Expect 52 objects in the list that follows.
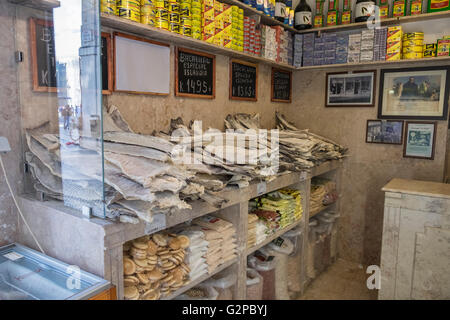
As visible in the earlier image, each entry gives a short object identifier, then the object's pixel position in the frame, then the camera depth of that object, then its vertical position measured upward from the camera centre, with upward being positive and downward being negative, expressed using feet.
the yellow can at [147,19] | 6.23 +1.68
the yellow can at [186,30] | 6.97 +1.67
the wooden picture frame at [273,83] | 11.36 +0.96
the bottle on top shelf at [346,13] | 10.99 +3.28
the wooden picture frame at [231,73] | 9.38 +1.06
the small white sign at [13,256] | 4.59 -2.03
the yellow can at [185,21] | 6.96 +1.86
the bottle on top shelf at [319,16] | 11.48 +3.32
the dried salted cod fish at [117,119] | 6.05 -0.17
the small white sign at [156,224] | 4.43 -1.52
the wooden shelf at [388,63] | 9.77 +1.61
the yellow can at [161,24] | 6.43 +1.66
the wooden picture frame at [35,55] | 5.11 +0.80
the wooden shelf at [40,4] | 4.78 +1.50
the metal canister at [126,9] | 5.89 +1.76
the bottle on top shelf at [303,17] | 11.14 +3.17
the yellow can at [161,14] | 6.41 +1.84
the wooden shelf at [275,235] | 7.17 -2.90
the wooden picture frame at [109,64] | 6.30 +0.85
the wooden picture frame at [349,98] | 11.23 +0.76
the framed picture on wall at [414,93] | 10.19 +0.70
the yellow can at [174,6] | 6.63 +2.05
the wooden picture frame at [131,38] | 6.41 +1.41
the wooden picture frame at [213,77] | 7.72 +0.84
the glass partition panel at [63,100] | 3.87 +0.12
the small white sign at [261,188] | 6.84 -1.54
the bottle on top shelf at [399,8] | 9.96 +3.16
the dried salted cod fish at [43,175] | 4.73 -0.96
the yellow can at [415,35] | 9.73 +2.31
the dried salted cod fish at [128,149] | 4.09 -0.54
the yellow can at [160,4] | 6.33 +2.00
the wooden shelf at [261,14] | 8.44 +2.72
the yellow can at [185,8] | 6.86 +2.08
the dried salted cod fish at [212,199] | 5.12 -1.33
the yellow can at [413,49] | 9.79 +1.93
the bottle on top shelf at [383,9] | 10.19 +3.21
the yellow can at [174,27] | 6.73 +1.67
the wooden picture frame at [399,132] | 10.88 -0.53
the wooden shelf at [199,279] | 5.12 -2.80
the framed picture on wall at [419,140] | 10.41 -0.74
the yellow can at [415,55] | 9.79 +1.75
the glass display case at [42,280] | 3.66 -2.01
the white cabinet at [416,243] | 8.06 -3.13
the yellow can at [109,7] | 5.69 +1.74
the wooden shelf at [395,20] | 9.48 +2.83
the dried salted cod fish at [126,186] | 3.86 -0.89
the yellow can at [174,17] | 6.72 +1.87
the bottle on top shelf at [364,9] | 10.39 +3.24
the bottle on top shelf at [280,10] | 10.23 +3.10
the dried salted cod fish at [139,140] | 4.67 -0.43
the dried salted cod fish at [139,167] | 3.92 -0.69
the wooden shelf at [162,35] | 5.89 +1.51
